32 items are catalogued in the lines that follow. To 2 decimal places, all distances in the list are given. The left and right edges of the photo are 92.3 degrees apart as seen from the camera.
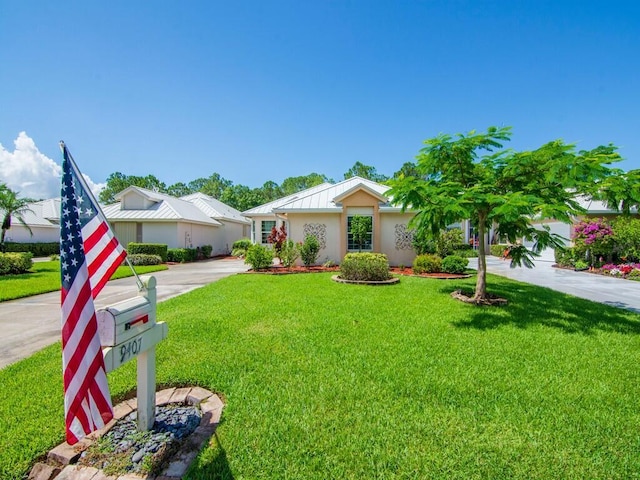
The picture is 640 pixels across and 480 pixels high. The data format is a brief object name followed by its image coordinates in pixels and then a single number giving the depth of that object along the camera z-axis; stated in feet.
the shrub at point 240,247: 87.37
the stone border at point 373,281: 37.12
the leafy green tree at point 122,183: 196.72
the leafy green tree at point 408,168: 161.07
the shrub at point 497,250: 85.06
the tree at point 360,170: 192.04
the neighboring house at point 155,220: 75.51
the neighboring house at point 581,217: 60.80
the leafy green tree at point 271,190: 229.66
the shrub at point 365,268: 37.86
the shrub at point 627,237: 49.88
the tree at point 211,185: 236.84
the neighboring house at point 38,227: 94.58
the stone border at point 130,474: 8.22
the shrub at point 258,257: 50.11
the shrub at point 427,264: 46.05
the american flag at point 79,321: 6.84
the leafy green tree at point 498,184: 21.09
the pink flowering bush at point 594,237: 53.93
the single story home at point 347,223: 52.85
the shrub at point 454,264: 44.98
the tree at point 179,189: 235.81
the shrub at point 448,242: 52.06
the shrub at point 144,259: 63.57
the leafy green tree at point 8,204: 59.52
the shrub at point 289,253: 51.16
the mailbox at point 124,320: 7.93
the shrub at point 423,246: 51.78
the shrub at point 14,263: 49.13
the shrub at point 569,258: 58.85
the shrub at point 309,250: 52.13
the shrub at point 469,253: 62.03
